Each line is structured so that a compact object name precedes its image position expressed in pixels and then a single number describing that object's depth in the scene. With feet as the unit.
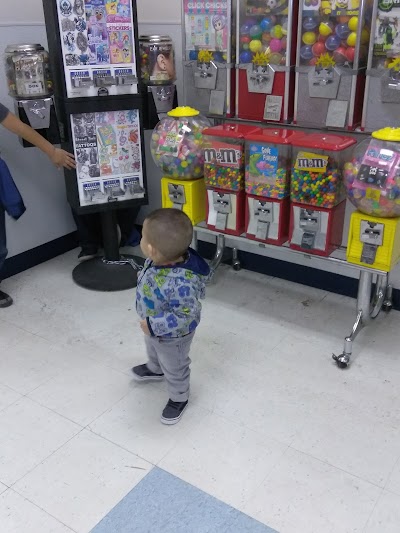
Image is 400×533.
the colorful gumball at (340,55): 7.62
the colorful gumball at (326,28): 7.58
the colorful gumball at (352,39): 7.43
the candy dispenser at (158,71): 9.27
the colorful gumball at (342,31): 7.47
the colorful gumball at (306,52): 7.89
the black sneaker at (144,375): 7.48
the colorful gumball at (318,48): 7.77
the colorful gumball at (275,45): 8.06
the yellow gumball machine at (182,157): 8.59
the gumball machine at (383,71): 7.12
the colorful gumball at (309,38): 7.78
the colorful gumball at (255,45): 8.27
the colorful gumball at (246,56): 8.44
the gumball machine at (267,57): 7.96
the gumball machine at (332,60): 7.44
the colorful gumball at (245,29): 8.30
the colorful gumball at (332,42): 7.60
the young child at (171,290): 5.96
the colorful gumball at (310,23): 7.70
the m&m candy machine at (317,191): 7.36
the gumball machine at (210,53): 8.55
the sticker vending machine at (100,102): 8.34
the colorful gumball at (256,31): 8.21
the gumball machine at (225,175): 8.14
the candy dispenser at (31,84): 8.69
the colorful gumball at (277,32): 7.99
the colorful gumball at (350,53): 7.53
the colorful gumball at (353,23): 7.35
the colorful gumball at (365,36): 7.43
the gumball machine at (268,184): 7.75
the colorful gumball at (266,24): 8.05
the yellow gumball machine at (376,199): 6.79
